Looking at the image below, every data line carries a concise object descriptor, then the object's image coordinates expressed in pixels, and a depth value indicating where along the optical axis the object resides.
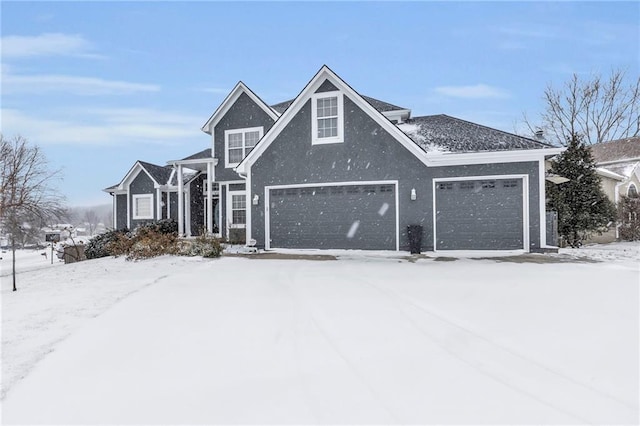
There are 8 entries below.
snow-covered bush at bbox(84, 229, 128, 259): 15.21
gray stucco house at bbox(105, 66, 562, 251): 12.15
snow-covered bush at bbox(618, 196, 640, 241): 20.81
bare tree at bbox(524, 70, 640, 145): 33.91
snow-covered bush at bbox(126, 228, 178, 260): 12.30
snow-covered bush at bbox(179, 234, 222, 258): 12.23
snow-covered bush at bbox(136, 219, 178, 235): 17.59
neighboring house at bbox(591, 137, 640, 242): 21.69
